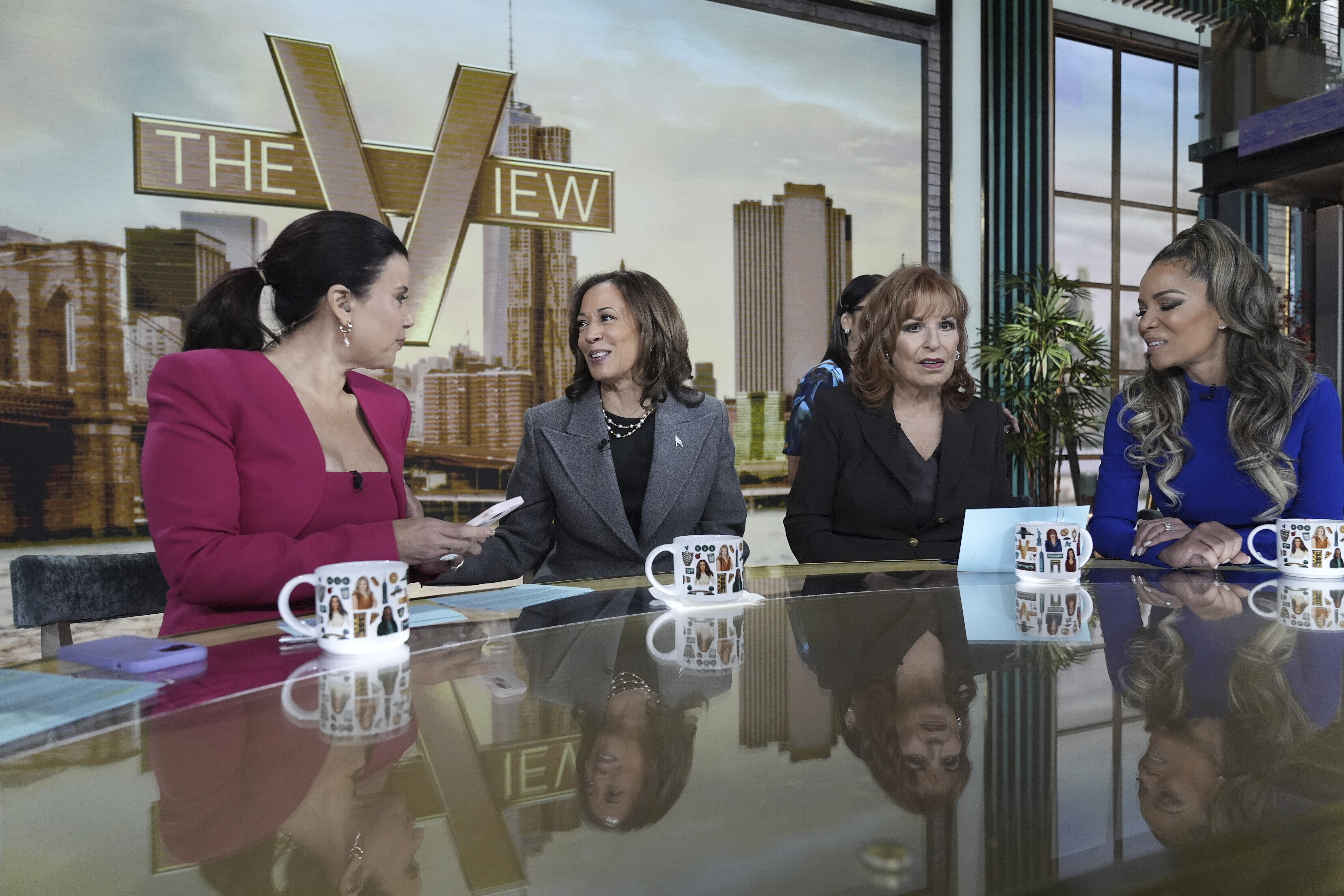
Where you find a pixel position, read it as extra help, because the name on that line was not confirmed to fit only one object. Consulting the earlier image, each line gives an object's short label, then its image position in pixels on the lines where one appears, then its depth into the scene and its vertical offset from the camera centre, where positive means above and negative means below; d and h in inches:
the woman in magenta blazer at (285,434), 58.4 -0.2
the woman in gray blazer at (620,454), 85.5 -2.5
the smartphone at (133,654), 38.0 -9.1
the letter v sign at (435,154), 179.6 +54.2
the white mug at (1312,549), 56.3 -7.6
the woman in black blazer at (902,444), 84.6 -1.8
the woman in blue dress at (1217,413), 77.5 +0.7
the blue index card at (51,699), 31.0 -9.4
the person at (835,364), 133.6 +9.0
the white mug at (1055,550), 56.2 -7.5
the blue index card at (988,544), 61.9 -7.8
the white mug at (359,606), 39.8 -7.4
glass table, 19.3 -9.0
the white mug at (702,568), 50.6 -7.5
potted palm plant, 224.8 +10.9
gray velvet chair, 58.5 -10.2
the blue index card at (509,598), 51.9 -9.6
